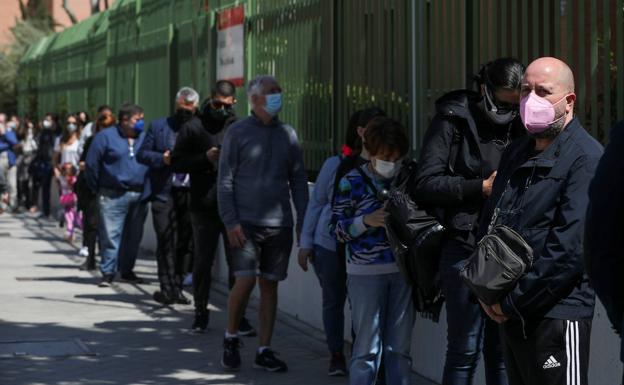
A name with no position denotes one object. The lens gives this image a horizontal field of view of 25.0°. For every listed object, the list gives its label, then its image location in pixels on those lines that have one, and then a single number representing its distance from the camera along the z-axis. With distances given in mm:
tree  49812
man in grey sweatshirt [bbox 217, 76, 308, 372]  9227
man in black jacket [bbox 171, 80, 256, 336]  10711
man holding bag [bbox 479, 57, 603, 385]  5125
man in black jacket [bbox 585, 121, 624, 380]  3934
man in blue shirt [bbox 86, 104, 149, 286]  14406
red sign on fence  14625
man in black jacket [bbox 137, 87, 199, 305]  12633
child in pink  19484
